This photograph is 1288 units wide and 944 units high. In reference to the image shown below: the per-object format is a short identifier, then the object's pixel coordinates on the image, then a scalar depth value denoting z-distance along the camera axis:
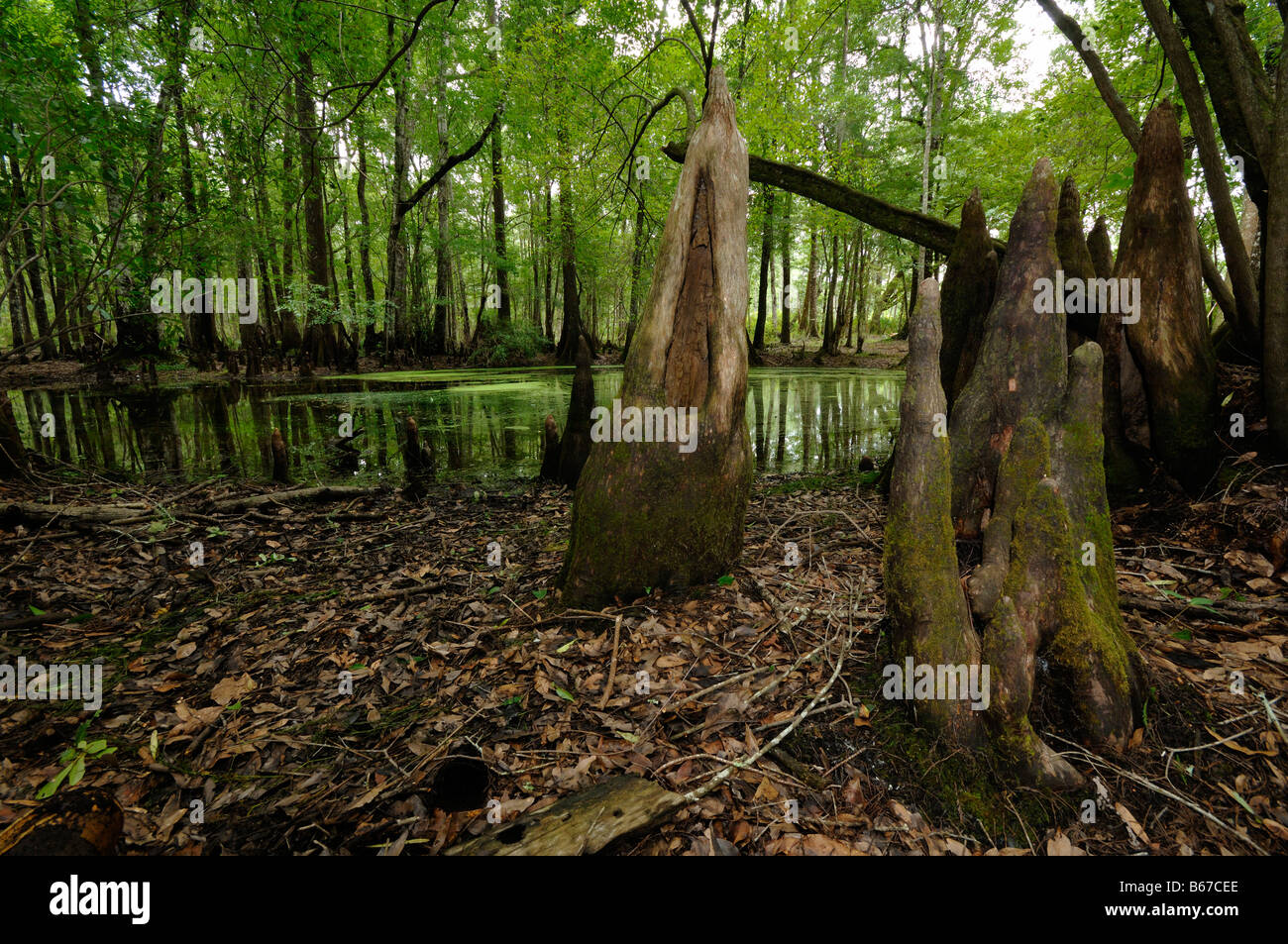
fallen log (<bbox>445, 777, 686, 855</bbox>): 1.82
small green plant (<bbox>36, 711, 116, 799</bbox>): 2.43
